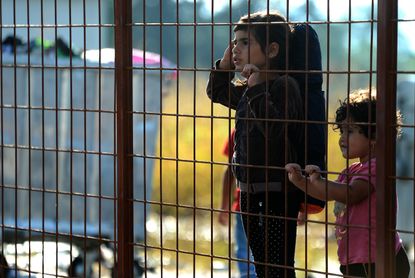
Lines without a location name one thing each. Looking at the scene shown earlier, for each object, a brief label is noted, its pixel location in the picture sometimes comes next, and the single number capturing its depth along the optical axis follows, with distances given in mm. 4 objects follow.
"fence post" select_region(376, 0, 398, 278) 8031
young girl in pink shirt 8422
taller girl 8961
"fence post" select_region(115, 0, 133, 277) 10141
